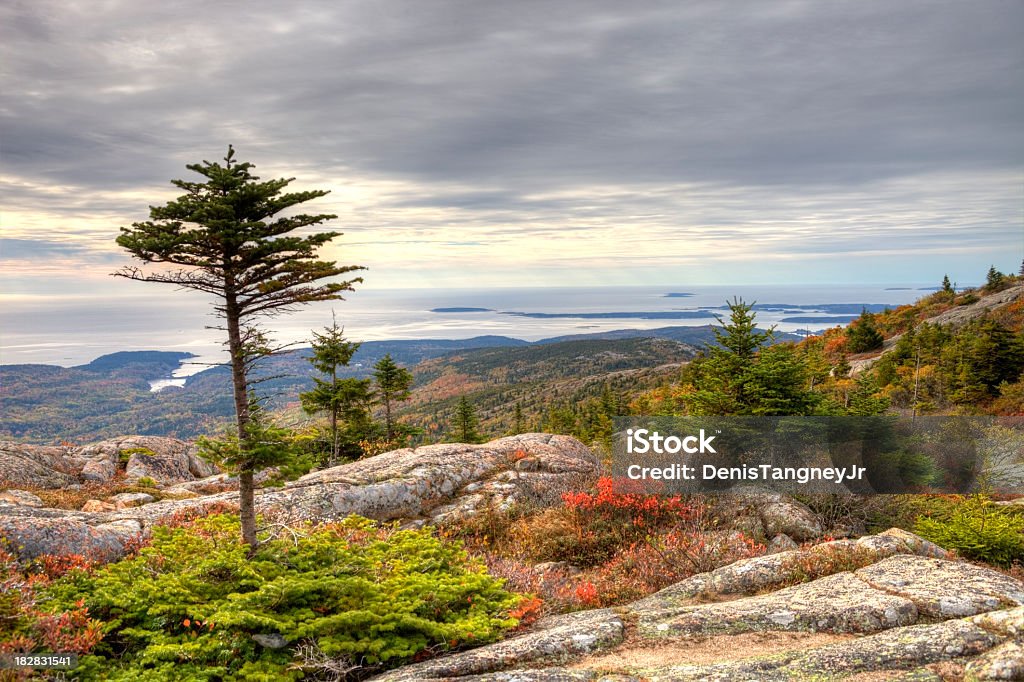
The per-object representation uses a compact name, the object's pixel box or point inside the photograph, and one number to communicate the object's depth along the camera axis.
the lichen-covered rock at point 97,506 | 15.13
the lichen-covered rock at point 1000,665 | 5.48
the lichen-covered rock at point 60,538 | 10.32
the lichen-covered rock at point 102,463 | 21.00
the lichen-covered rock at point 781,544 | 13.11
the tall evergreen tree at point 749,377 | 18.33
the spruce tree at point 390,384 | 35.38
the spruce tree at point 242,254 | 8.95
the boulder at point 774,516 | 14.87
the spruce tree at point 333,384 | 29.12
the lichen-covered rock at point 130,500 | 16.32
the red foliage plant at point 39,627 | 6.82
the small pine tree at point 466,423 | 47.54
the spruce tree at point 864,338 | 64.56
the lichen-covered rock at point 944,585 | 7.72
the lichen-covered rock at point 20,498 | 14.94
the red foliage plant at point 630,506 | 15.27
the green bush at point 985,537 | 10.62
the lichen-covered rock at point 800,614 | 7.59
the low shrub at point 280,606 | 7.20
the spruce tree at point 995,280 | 73.50
